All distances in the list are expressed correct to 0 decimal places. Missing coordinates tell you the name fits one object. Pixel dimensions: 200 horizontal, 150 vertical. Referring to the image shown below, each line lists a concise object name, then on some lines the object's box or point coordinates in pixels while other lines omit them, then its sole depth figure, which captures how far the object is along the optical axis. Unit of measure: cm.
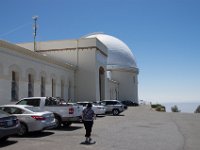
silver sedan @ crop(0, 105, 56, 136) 1303
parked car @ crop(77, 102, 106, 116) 2615
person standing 1186
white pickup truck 1617
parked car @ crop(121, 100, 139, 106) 6184
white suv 3116
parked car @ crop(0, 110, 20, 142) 1075
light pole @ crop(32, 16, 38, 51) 4069
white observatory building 2328
